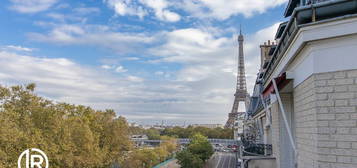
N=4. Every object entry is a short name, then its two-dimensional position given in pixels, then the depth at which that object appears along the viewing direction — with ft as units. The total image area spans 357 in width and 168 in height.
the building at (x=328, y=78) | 13.61
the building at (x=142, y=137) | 365.44
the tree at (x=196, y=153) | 129.08
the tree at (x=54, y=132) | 48.91
